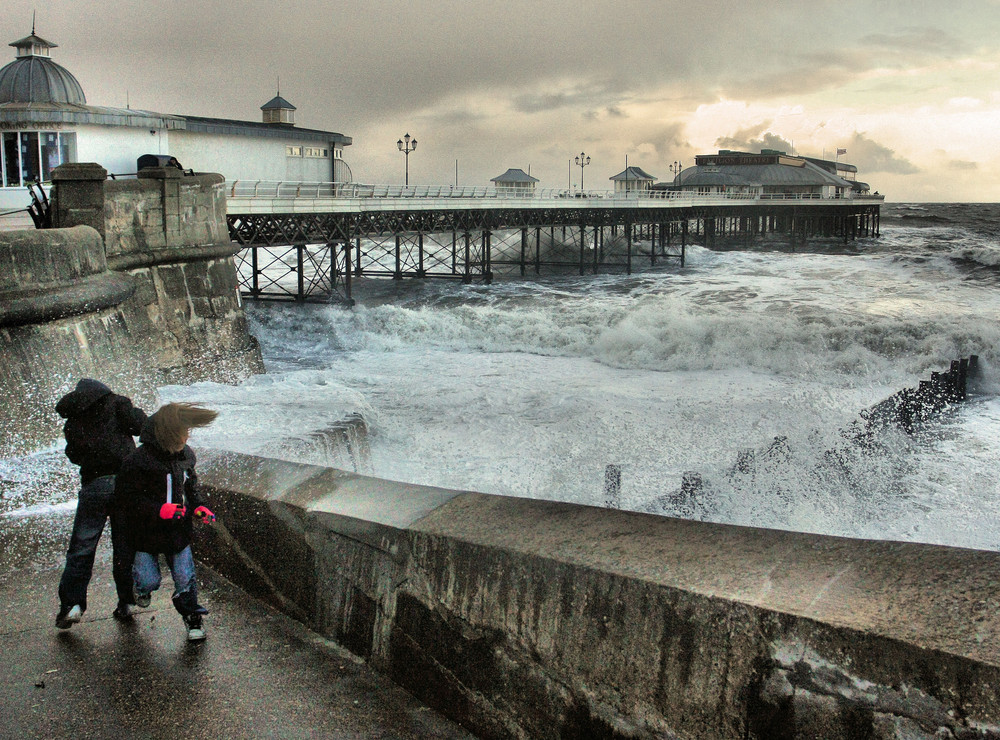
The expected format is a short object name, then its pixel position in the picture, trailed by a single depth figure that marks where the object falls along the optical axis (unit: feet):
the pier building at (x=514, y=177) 233.66
